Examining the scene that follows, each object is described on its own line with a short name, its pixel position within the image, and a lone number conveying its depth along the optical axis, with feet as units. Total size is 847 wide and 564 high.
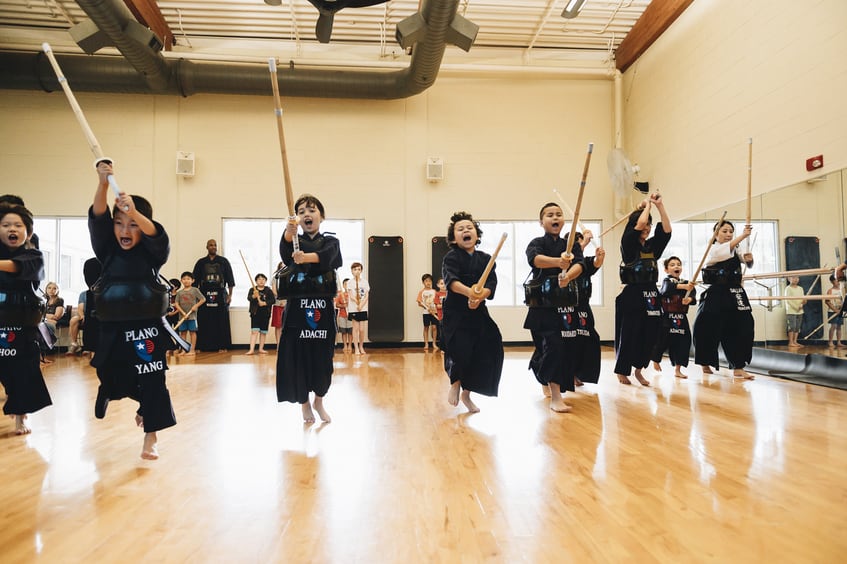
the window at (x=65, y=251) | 31.01
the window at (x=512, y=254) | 33.45
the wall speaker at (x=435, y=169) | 32.71
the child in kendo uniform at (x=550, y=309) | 12.23
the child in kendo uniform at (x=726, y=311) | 17.21
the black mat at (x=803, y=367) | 16.69
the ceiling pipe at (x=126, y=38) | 22.86
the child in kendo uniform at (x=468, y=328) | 11.82
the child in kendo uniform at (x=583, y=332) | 13.12
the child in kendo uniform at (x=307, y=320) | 10.57
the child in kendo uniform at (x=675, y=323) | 18.17
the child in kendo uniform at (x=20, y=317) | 9.88
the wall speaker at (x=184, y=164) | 31.55
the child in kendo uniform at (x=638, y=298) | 15.70
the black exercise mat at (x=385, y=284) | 32.53
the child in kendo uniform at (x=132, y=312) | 8.09
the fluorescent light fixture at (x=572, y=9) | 24.56
